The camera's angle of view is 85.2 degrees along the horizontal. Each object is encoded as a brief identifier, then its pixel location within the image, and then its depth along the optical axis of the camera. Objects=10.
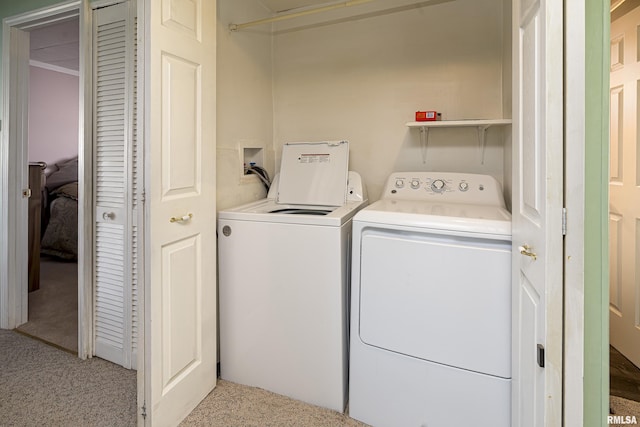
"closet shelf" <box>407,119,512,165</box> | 1.83
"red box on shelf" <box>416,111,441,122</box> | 2.03
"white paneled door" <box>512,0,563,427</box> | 0.82
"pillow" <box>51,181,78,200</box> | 4.04
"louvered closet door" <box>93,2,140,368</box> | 1.92
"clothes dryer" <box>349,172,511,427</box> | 1.34
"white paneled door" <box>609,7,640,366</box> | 1.46
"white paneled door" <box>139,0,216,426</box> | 1.40
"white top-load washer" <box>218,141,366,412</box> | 1.66
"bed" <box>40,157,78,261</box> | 3.93
